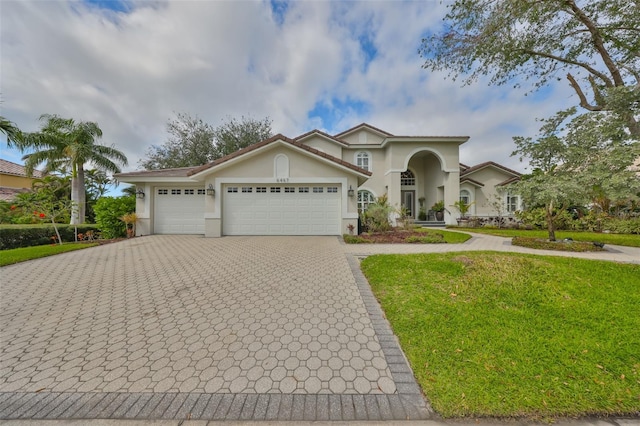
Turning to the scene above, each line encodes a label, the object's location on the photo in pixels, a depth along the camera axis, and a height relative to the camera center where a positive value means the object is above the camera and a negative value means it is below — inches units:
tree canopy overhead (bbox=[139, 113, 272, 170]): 898.7 +295.1
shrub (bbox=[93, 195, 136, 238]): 448.8 -2.0
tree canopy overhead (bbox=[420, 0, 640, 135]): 335.0 +299.1
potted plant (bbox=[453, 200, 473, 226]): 645.3 +20.0
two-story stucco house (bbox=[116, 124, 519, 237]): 422.3 +43.6
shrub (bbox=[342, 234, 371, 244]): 373.7 -41.3
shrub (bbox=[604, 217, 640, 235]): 465.1 -21.6
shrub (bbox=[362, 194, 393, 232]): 454.3 -6.7
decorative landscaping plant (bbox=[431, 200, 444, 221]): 677.3 +21.0
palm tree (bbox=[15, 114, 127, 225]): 550.3 +174.2
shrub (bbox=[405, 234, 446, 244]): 382.9 -42.1
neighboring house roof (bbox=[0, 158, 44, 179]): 879.1 +197.7
